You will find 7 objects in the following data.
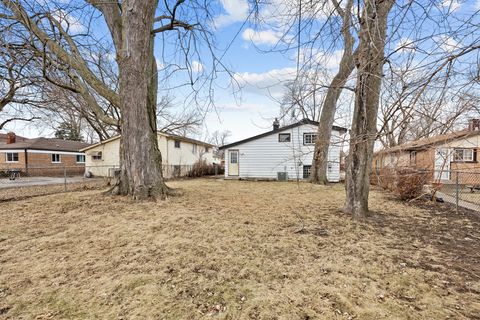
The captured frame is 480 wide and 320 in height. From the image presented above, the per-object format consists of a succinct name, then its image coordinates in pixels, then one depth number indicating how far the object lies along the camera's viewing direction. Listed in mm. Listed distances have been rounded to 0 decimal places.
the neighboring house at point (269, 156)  14727
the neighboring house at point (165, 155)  17500
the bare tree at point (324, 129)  11156
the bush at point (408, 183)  7355
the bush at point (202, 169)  18734
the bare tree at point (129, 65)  6254
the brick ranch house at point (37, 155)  20438
